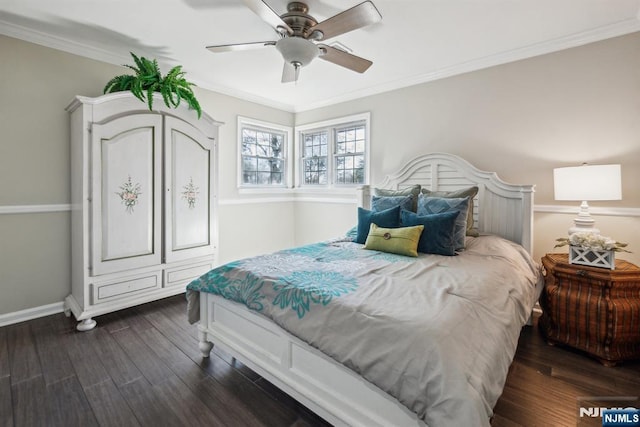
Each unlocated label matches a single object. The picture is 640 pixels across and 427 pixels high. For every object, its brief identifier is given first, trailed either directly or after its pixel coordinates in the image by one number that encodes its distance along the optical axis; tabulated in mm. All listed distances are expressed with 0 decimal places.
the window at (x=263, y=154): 4352
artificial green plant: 2684
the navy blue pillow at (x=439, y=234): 2348
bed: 1101
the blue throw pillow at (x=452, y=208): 2451
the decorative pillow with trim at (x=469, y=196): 2775
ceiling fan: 1748
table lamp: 2160
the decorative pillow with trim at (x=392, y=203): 2883
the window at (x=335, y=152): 4227
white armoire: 2521
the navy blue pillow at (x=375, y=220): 2707
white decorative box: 2086
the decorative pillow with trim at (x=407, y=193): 2955
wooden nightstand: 2023
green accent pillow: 2348
